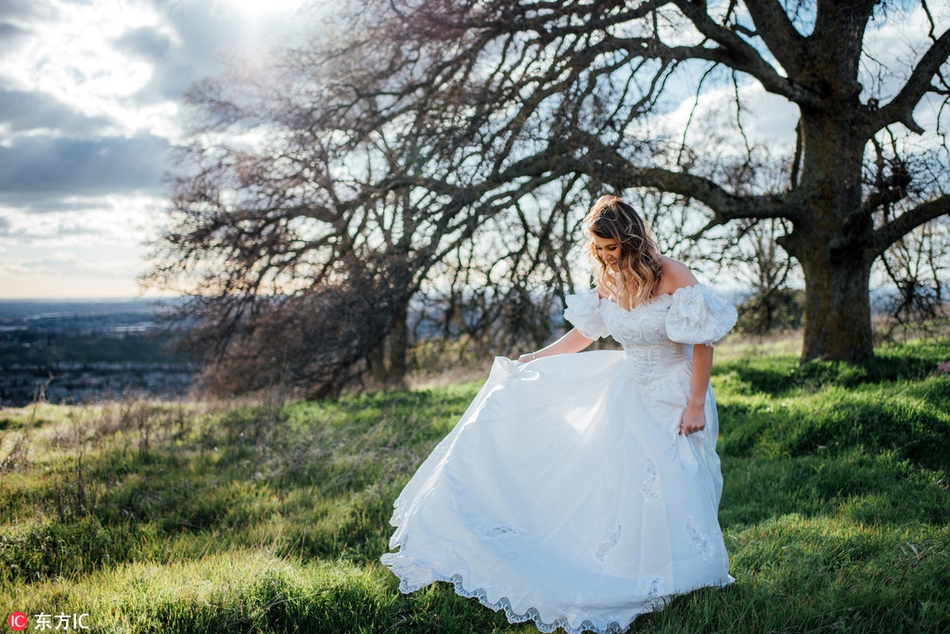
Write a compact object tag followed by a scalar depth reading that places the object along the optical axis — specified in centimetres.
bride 293
